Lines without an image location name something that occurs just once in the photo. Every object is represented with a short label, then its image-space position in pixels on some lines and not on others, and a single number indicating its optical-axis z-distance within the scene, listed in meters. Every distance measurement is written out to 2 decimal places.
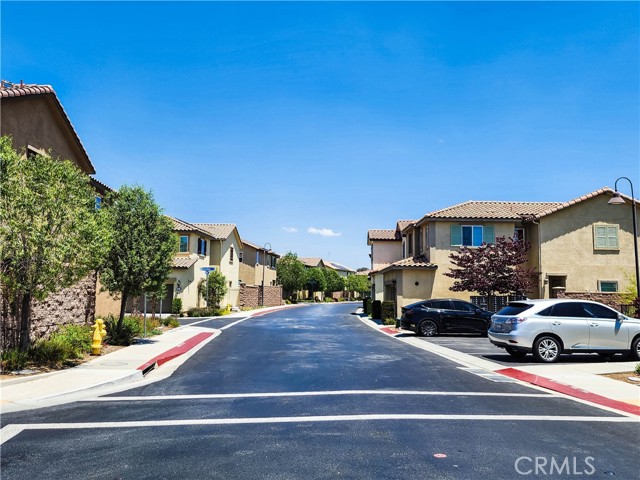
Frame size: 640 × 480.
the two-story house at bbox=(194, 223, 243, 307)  43.62
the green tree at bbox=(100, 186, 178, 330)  17.20
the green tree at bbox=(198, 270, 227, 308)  39.59
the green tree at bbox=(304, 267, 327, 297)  73.88
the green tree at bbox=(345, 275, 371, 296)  88.12
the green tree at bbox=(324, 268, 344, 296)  79.62
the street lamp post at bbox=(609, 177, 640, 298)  18.19
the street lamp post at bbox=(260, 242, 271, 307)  55.91
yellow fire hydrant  14.34
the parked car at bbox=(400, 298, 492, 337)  22.28
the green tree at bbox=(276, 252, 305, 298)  66.25
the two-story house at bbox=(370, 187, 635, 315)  27.73
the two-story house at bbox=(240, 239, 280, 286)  55.34
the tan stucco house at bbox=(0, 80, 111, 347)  15.26
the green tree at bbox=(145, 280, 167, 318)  18.14
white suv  13.58
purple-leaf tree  24.75
